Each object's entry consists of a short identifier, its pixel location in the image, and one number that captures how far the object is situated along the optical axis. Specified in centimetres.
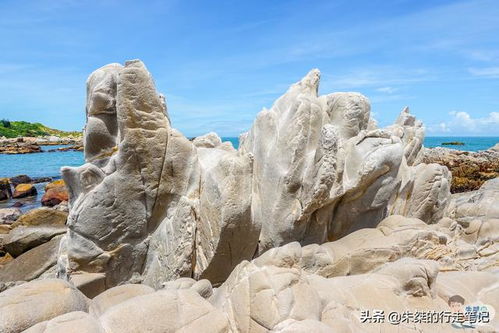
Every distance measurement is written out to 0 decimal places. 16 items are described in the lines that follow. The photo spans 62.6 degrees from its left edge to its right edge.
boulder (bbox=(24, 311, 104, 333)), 263
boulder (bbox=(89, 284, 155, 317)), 338
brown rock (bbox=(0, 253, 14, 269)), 982
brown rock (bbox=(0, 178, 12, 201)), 2069
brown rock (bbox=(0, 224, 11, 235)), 1209
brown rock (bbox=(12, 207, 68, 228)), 1102
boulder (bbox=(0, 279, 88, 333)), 271
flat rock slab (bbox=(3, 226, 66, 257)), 973
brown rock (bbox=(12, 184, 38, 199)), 2131
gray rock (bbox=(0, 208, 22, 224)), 1455
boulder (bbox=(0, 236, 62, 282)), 759
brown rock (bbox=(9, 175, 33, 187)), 2580
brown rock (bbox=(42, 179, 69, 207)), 1805
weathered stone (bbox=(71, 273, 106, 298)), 464
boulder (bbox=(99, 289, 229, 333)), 287
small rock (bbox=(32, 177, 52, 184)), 2709
